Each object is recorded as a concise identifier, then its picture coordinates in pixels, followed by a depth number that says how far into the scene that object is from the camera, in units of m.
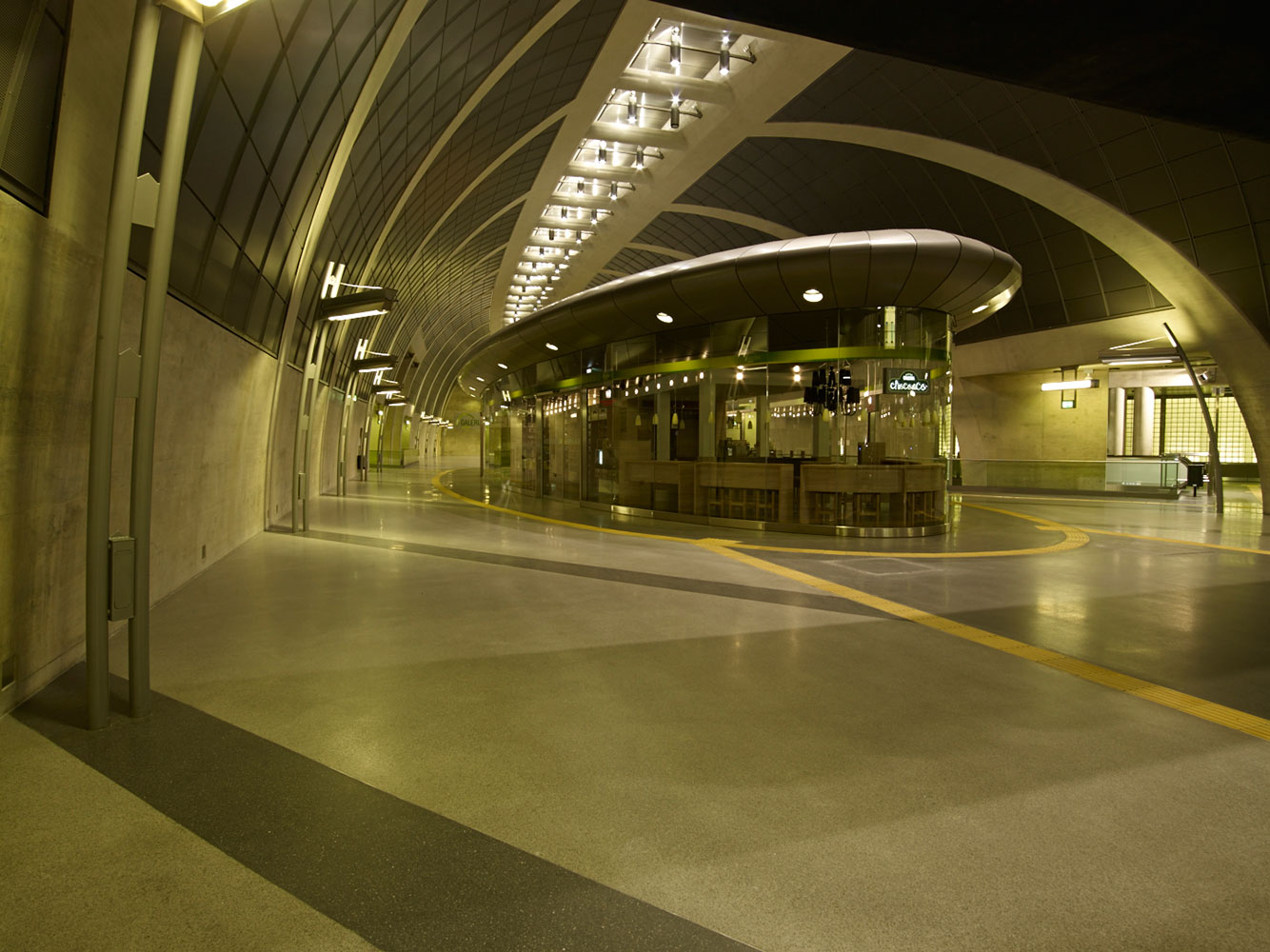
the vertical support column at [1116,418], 29.71
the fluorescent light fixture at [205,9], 3.49
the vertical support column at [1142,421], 31.67
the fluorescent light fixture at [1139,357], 20.59
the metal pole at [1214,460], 17.90
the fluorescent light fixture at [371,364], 21.16
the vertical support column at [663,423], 15.48
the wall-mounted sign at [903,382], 12.66
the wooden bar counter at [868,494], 12.20
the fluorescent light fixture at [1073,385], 25.14
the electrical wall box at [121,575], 3.77
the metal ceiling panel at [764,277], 12.03
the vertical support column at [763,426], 13.70
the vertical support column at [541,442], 21.47
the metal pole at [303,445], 11.82
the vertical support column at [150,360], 3.75
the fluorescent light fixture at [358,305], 11.02
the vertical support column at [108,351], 3.55
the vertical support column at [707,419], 14.53
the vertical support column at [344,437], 21.39
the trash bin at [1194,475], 26.22
